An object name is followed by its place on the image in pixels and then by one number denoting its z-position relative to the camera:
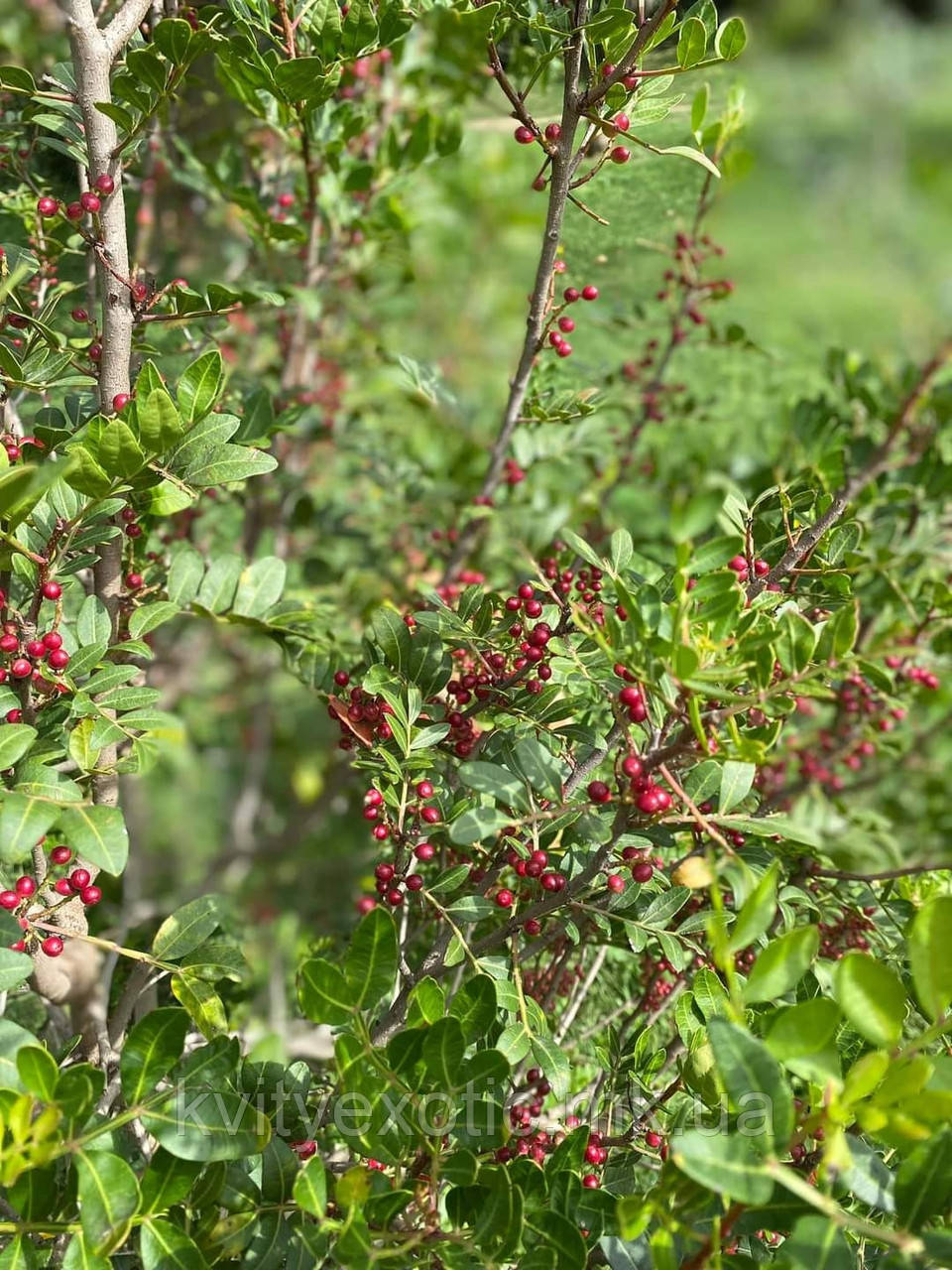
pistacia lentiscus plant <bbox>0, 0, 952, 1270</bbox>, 0.54
